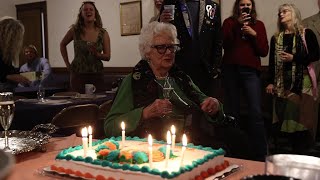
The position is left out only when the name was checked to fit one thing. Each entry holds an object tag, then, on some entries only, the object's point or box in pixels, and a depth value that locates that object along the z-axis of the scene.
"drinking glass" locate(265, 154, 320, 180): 0.85
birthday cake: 1.11
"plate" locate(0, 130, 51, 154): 1.50
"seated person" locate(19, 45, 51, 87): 6.03
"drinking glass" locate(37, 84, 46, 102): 3.55
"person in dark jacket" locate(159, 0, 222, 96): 3.29
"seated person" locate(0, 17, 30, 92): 3.72
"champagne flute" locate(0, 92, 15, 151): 1.46
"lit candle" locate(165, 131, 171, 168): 1.15
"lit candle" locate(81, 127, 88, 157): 1.31
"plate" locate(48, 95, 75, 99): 3.76
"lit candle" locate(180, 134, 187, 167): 1.17
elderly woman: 2.01
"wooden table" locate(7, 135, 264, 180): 1.24
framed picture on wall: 6.85
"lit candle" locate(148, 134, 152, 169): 1.14
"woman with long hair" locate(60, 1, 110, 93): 4.16
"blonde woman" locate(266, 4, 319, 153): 4.14
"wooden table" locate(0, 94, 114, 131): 2.96
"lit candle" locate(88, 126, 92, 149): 1.39
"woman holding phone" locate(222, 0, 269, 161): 3.96
